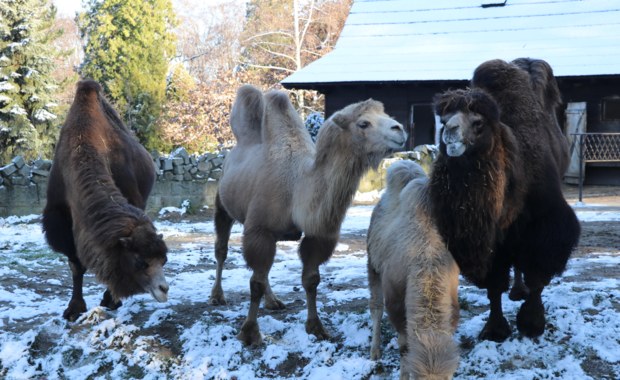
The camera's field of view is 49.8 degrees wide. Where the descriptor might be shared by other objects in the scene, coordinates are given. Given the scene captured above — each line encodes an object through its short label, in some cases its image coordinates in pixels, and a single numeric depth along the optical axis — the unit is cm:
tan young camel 363
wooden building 1808
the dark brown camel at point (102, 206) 535
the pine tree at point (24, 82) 2034
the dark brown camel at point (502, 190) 411
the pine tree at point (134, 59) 2572
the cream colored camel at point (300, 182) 512
